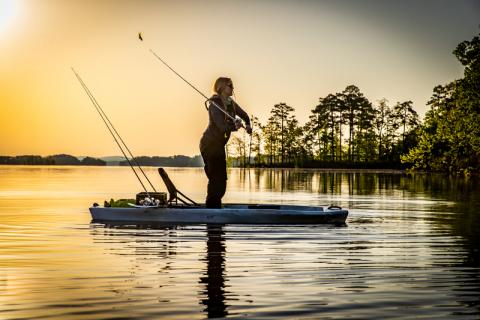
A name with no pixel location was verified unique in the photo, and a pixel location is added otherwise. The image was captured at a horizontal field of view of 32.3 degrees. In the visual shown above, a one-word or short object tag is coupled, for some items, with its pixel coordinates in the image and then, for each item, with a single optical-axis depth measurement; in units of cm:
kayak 1747
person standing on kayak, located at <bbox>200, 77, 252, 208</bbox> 1798
